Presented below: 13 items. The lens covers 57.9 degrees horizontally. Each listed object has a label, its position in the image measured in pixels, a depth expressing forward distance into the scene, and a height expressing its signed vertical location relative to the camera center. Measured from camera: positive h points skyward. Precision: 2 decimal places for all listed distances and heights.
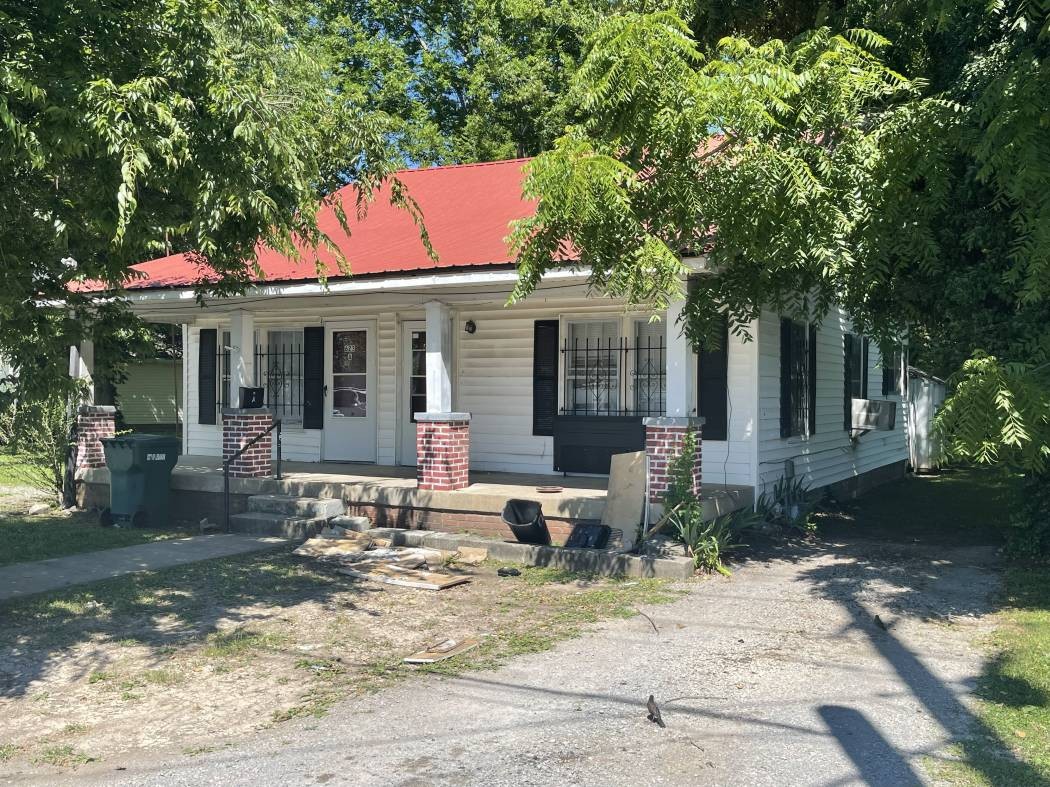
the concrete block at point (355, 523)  11.01 -1.33
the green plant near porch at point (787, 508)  11.46 -1.21
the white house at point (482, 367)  11.13 +0.58
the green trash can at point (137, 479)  11.80 -0.90
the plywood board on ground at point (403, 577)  8.62 -1.58
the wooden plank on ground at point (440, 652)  6.33 -1.67
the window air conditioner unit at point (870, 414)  14.91 -0.06
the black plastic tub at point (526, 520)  9.75 -1.14
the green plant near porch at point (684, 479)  9.30 -0.68
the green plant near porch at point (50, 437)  13.46 -0.43
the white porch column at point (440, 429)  10.98 -0.23
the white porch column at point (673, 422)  9.52 -0.13
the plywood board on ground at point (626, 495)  9.65 -0.88
